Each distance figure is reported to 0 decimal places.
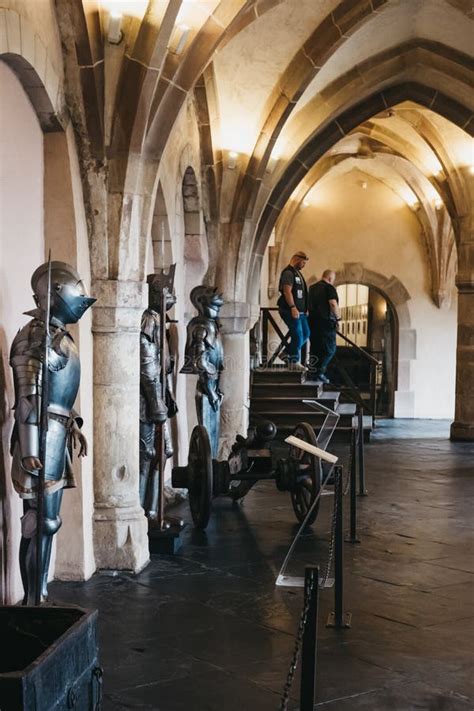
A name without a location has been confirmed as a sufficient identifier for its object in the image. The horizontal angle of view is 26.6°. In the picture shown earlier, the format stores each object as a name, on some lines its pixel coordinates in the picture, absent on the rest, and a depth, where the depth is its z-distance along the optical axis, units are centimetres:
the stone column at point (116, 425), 599
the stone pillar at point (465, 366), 1387
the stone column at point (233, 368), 1055
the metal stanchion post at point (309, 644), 302
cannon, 703
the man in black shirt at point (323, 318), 1375
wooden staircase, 1287
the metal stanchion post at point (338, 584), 488
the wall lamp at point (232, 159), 988
